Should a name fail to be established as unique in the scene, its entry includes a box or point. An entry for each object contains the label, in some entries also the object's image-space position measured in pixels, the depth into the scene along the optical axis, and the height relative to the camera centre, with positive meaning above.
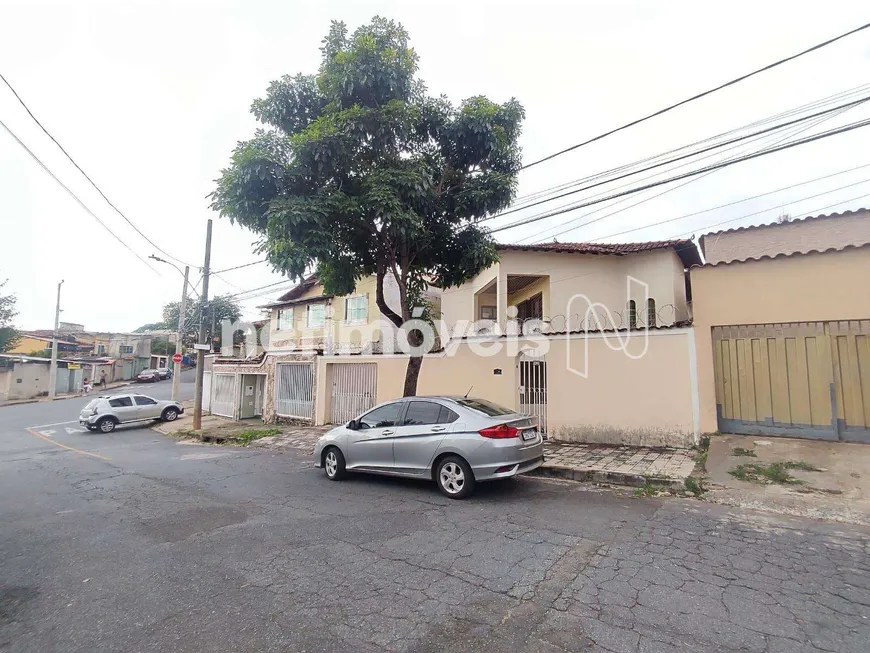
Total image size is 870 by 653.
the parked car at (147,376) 43.59 -0.85
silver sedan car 5.84 -1.07
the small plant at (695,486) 5.93 -1.60
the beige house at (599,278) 13.28 +2.76
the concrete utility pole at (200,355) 15.72 +0.45
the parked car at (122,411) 17.03 -1.76
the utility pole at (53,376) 31.20 -0.61
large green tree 7.97 +3.81
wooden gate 7.17 -0.20
